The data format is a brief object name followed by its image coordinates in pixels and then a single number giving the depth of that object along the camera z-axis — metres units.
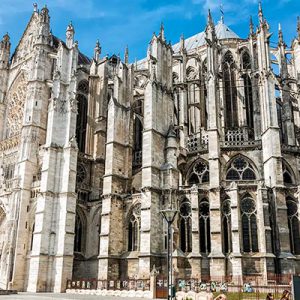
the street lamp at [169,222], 15.10
